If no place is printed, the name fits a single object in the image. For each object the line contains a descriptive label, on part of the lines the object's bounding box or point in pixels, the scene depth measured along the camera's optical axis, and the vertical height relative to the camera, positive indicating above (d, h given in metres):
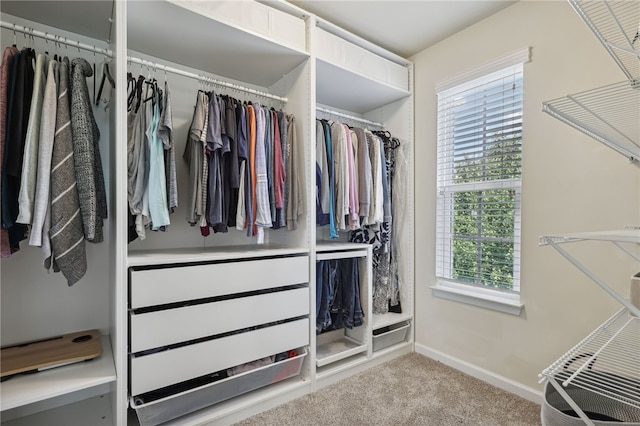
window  2.03 +0.23
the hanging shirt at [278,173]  1.92 +0.24
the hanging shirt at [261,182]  1.82 +0.17
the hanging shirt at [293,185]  2.01 +0.18
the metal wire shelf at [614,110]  1.41 +0.48
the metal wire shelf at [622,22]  1.54 +0.96
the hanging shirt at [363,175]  2.27 +0.27
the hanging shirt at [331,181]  2.14 +0.21
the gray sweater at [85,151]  1.40 +0.27
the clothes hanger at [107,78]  1.58 +0.68
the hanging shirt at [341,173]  2.16 +0.27
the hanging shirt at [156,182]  1.54 +0.15
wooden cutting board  1.38 -0.66
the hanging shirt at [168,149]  1.56 +0.32
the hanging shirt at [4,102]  1.31 +0.45
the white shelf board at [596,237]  0.75 -0.06
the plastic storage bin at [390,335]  2.37 -0.93
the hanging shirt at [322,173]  2.12 +0.27
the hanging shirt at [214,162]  1.70 +0.27
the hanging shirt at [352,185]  2.21 +0.19
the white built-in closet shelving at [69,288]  1.54 -0.40
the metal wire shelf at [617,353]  0.78 -0.42
